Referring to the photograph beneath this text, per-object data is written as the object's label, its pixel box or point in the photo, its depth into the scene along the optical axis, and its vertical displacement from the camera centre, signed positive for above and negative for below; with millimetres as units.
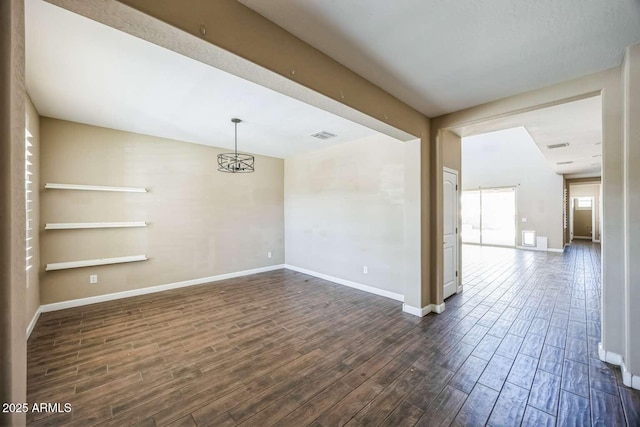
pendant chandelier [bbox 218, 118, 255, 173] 3887 +1188
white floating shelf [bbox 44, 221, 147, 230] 3738 -200
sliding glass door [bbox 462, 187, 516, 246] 10141 -136
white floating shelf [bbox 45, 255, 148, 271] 3738 -807
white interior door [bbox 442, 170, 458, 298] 4082 -322
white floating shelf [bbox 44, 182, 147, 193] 3736 +405
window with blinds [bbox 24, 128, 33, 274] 2955 +165
